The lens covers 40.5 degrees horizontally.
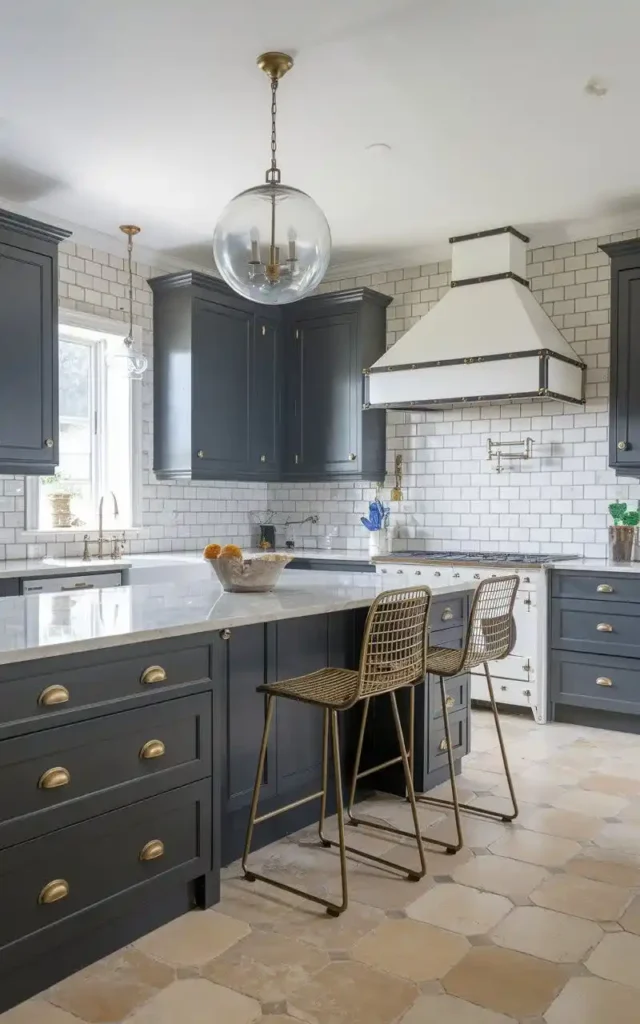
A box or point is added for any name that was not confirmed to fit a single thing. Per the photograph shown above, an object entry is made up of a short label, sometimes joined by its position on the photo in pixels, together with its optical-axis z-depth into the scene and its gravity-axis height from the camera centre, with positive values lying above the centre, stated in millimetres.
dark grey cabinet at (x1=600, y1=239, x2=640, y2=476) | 5031 +807
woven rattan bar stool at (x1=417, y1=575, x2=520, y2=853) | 3230 -569
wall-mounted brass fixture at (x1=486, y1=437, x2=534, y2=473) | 5830 +307
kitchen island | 2158 -755
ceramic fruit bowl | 3350 -303
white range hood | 5191 +926
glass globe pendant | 3104 +916
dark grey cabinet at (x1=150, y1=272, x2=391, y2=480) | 5945 +794
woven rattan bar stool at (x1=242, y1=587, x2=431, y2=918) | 2691 -611
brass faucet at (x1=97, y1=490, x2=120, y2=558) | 5573 -296
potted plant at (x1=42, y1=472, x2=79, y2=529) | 5570 -86
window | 5766 +423
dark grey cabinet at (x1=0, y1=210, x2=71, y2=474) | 4590 +804
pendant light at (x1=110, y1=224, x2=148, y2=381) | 4977 +776
